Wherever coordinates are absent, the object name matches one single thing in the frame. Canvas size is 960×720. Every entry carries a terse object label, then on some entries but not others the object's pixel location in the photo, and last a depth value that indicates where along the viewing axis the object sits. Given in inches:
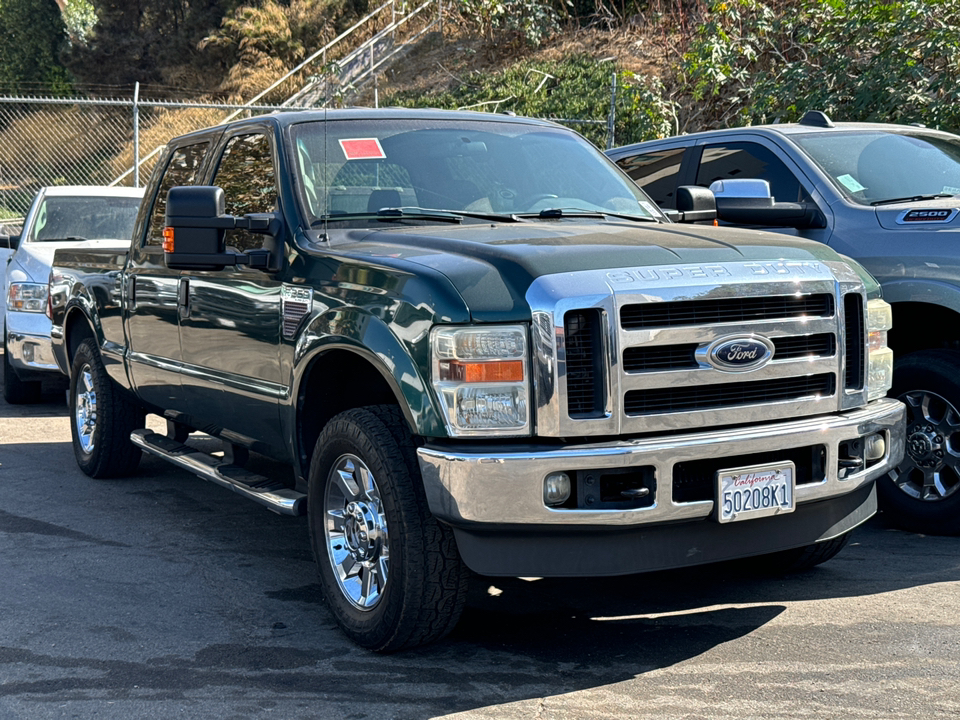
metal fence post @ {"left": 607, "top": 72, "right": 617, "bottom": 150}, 587.2
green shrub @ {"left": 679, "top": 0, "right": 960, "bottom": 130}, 433.4
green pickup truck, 150.7
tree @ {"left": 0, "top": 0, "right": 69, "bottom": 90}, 1496.1
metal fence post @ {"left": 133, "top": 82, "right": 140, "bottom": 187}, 594.6
